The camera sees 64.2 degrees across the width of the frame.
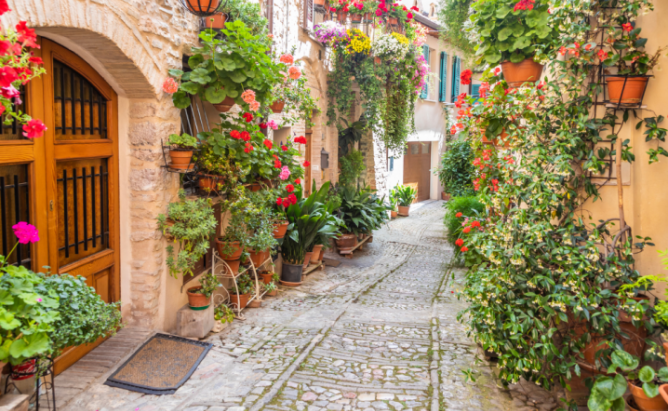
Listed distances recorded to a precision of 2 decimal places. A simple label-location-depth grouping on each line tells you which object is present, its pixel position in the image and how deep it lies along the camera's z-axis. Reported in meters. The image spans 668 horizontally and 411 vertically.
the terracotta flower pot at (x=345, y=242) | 9.80
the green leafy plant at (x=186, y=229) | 4.72
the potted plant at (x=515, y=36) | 4.11
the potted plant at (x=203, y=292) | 5.11
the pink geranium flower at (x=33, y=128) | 2.70
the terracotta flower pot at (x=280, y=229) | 6.73
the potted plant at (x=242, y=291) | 6.07
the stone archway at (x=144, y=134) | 4.23
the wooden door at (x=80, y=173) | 3.78
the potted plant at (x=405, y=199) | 14.98
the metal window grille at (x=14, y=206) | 3.34
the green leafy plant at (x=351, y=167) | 11.73
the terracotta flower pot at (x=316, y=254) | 8.57
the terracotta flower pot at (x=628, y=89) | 3.46
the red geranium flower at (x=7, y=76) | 2.31
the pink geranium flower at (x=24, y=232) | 2.85
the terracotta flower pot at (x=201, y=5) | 4.68
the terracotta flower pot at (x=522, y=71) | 4.33
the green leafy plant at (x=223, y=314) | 5.51
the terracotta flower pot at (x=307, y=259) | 8.25
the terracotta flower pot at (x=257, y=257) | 6.47
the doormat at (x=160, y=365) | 3.94
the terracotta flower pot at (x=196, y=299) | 5.10
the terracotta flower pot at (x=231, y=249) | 5.68
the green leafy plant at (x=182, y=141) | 4.73
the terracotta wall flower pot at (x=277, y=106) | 6.64
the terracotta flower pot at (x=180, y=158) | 4.72
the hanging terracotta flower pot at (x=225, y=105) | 5.22
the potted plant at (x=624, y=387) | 2.88
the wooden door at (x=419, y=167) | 17.21
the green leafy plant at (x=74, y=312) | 2.97
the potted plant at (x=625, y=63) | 3.45
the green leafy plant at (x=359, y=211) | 10.14
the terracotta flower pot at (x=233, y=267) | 5.82
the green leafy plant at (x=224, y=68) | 4.82
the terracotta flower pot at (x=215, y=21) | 5.40
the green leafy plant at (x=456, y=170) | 11.93
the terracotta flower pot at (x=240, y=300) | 5.97
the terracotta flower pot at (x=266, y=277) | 7.04
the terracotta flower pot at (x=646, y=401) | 2.92
